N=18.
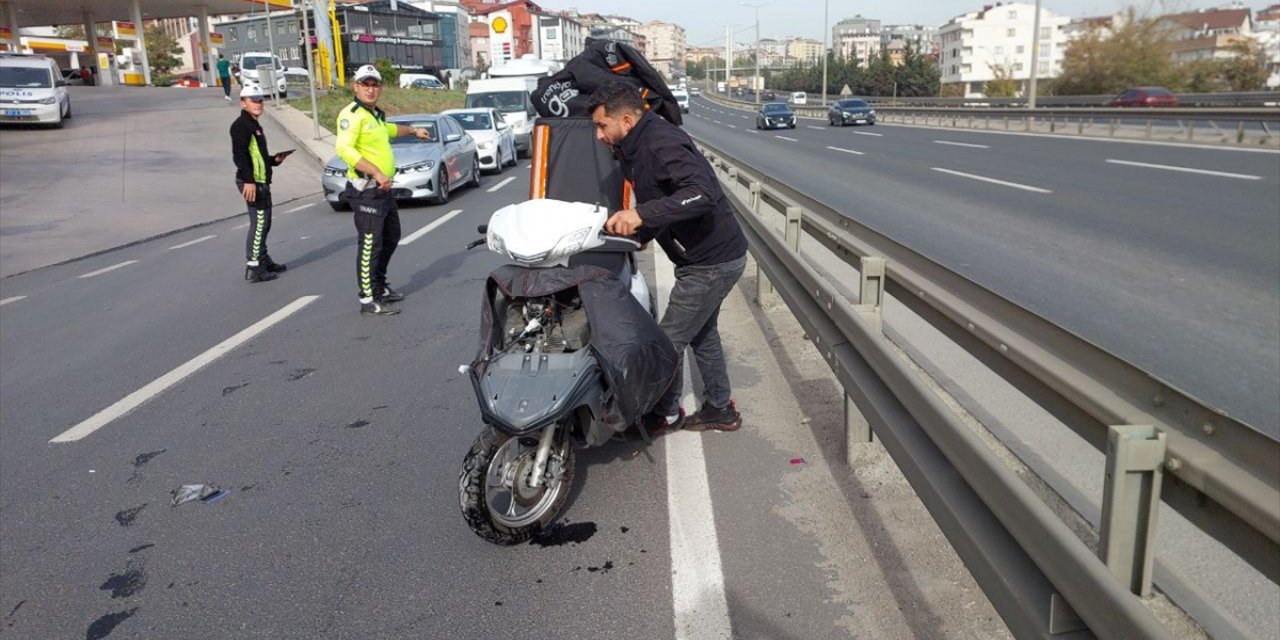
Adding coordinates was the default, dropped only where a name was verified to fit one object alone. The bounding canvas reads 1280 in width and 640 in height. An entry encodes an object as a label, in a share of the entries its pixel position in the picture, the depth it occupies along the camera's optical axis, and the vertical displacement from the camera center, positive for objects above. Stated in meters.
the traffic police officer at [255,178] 9.76 -0.85
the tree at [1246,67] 52.38 +0.18
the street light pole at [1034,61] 38.38 +0.58
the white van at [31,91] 25.11 +0.20
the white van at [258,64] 38.09 +1.25
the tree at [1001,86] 67.31 -0.66
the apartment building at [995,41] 127.06 +4.63
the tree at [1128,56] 57.47 +1.01
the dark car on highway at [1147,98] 38.48 -0.99
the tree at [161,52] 88.51 +3.96
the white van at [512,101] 27.00 -0.37
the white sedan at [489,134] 22.34 -1.07
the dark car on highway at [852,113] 45.34 -1.54
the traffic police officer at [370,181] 7.98 -0.74
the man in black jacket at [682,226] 4.27 -0.66
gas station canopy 53.25 +4.99
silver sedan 16.02 -1.25
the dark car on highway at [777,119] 43.22 -1.63
